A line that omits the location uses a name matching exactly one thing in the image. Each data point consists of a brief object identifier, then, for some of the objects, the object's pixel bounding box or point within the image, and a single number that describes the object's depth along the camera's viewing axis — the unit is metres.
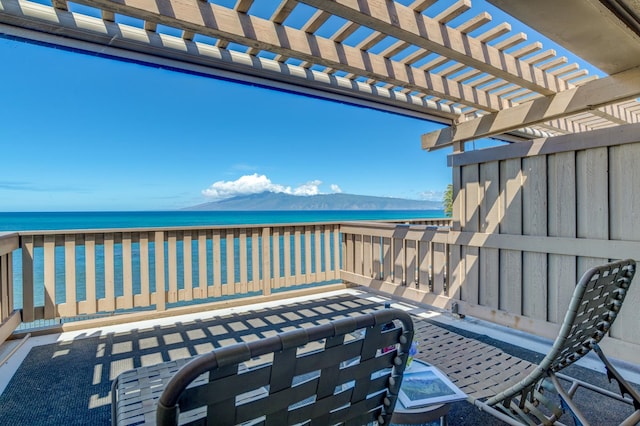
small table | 1.31
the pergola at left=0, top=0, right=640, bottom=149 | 1.80
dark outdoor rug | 1.95
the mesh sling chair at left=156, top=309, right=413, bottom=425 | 0.61
